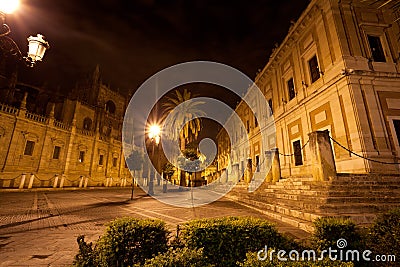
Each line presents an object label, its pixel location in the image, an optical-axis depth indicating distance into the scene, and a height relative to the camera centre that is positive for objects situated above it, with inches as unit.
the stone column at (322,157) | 307.2 +34.7
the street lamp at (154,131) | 554.9 +139.3
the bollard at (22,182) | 767.1 -11.0
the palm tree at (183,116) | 764.0 +251.1
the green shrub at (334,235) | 116.0 -34.5
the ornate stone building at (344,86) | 398.3 +226.8
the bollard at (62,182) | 925.4 -13.7
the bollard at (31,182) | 810.5 -11.6
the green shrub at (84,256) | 107.7 -44.2
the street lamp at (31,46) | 211.0 +148.2
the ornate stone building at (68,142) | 832.3 +199.0
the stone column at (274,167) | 481.1 +28.1
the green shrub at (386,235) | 112.0 -34.7
